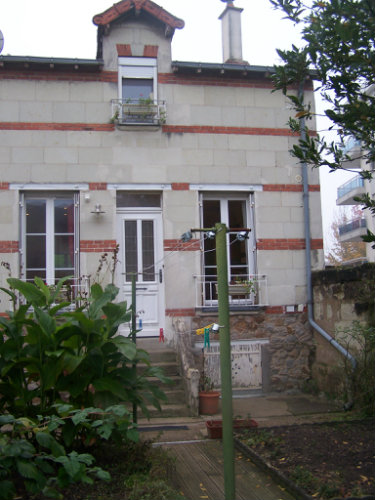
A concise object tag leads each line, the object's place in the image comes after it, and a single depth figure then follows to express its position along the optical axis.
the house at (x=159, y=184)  9.92
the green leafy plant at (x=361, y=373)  7.55
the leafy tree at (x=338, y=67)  4.14
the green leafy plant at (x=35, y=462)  3.38
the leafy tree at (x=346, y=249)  34.84
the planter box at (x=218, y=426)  6.77
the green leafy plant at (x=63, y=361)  4.88
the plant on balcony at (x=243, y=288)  10.20
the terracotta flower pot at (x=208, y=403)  8.22
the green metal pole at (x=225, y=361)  3.90
